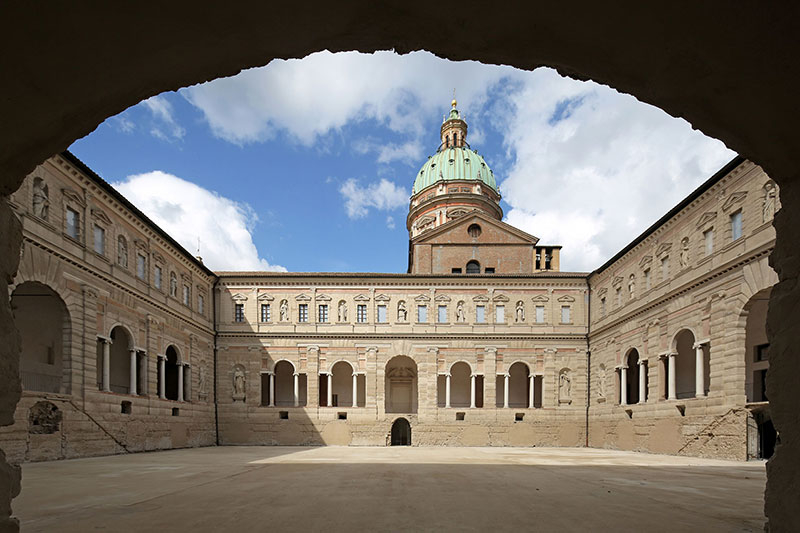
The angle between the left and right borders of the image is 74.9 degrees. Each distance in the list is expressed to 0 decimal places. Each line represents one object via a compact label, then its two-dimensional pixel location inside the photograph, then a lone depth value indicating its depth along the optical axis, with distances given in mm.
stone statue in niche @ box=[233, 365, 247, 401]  39250
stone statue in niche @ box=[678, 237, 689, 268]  27500
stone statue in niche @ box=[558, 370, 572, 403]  39312
